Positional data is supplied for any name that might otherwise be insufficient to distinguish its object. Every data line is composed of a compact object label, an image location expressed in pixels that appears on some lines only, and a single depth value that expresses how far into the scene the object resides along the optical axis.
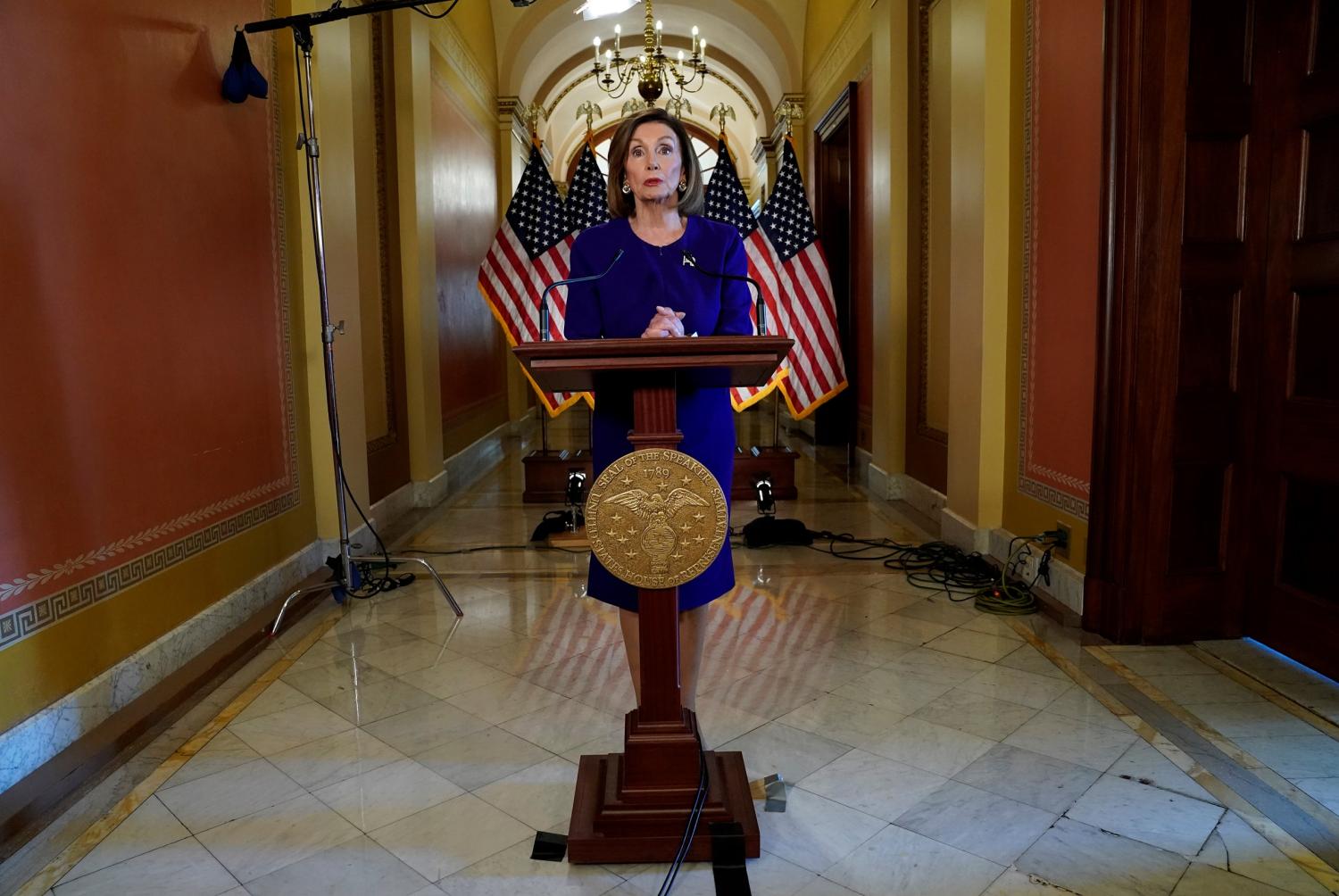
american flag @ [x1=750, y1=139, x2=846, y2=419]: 6.39
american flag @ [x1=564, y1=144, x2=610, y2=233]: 6.71
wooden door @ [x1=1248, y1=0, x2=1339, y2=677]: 2.94
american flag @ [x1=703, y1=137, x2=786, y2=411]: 6.68
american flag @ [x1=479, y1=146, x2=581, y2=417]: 6.58
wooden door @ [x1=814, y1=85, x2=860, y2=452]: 9.06
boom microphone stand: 3.46
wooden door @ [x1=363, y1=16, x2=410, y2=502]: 6.01
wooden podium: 1.84
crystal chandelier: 8.02
